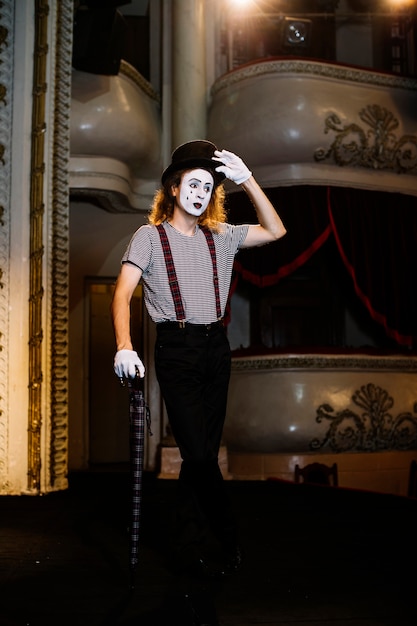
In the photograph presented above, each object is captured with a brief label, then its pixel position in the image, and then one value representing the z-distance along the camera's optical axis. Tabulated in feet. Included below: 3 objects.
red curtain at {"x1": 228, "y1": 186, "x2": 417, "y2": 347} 25.57
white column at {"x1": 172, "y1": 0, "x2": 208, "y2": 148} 27.17
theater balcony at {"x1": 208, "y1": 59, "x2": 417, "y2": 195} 25.99
